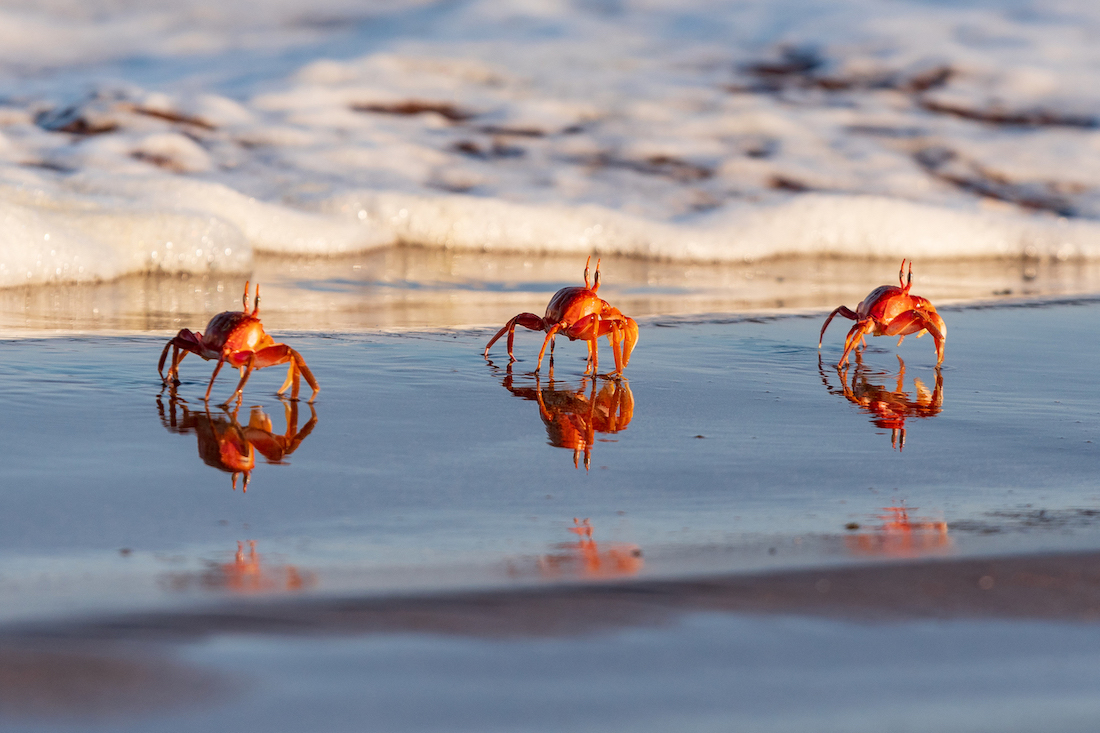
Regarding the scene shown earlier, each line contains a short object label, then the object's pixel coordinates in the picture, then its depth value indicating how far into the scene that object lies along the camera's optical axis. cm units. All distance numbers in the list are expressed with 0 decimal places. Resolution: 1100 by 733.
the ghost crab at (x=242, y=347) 742
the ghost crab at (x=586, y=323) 877
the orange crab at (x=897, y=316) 961
